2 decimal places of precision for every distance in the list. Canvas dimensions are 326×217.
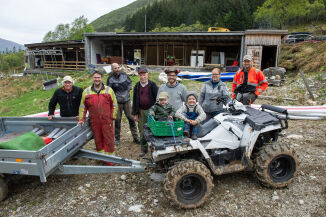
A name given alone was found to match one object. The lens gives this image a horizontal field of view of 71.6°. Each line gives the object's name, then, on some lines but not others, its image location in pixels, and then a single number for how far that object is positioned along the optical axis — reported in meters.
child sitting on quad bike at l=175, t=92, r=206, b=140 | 3.50
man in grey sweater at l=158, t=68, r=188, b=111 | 4.25
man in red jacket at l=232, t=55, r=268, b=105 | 4.93
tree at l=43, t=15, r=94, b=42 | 66.56
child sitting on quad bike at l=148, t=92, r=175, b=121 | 3.73
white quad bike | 3.11
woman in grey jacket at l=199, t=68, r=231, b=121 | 4.36
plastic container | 3.21
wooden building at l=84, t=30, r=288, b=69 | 16.69
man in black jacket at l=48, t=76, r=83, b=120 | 4.67
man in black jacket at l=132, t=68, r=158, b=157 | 4.95
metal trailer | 3.04
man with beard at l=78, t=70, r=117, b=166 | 4.30
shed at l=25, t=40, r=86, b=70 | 25.39
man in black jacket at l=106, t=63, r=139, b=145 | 5.29
